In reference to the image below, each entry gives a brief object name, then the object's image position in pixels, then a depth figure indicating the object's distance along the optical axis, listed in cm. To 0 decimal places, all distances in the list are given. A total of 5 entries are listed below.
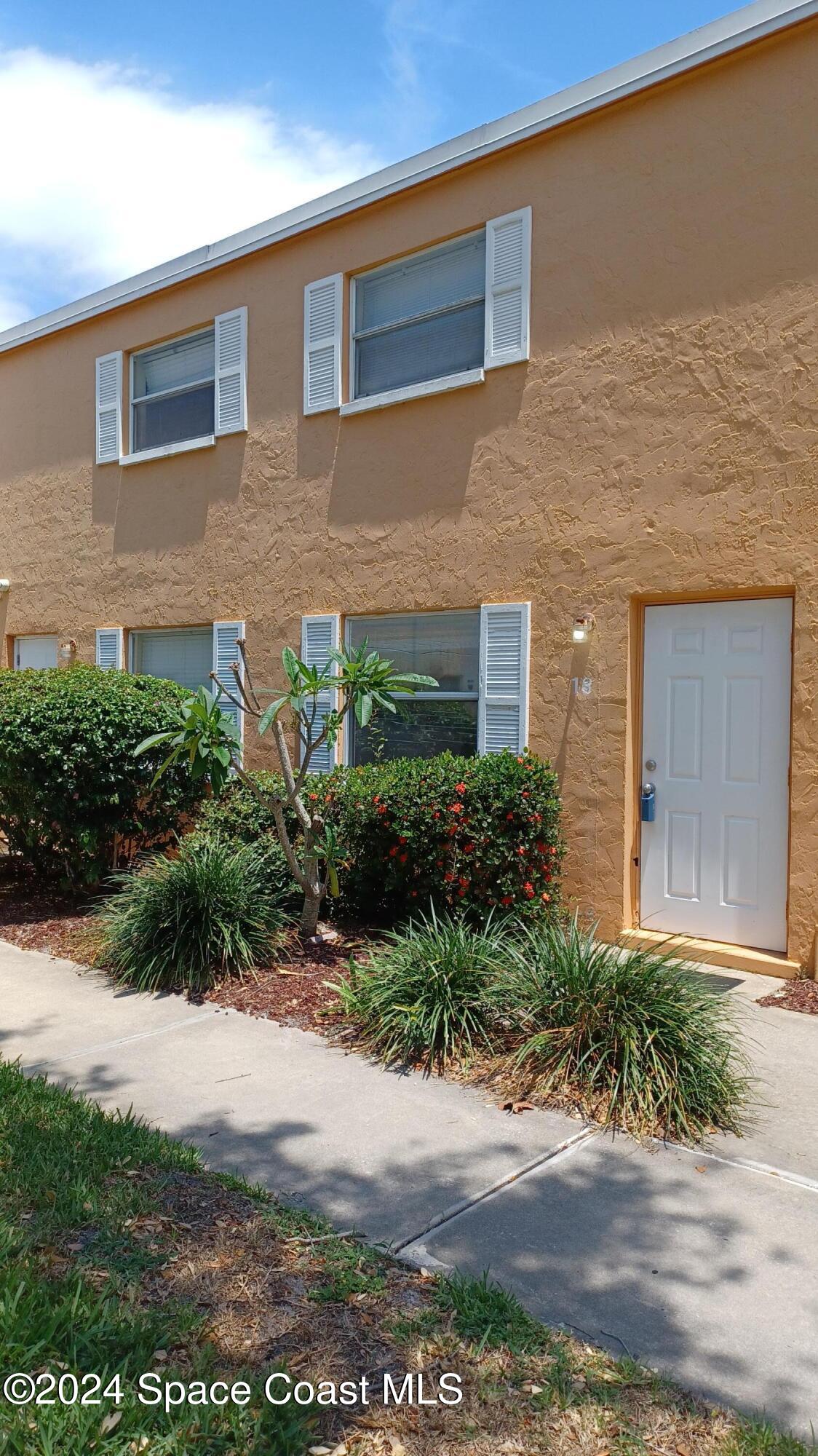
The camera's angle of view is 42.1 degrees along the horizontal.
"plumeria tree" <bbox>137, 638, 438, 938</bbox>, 646
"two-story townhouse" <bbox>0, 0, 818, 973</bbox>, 666
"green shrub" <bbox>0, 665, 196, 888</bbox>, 797
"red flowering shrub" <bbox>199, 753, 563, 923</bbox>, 672
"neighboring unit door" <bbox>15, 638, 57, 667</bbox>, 1243
